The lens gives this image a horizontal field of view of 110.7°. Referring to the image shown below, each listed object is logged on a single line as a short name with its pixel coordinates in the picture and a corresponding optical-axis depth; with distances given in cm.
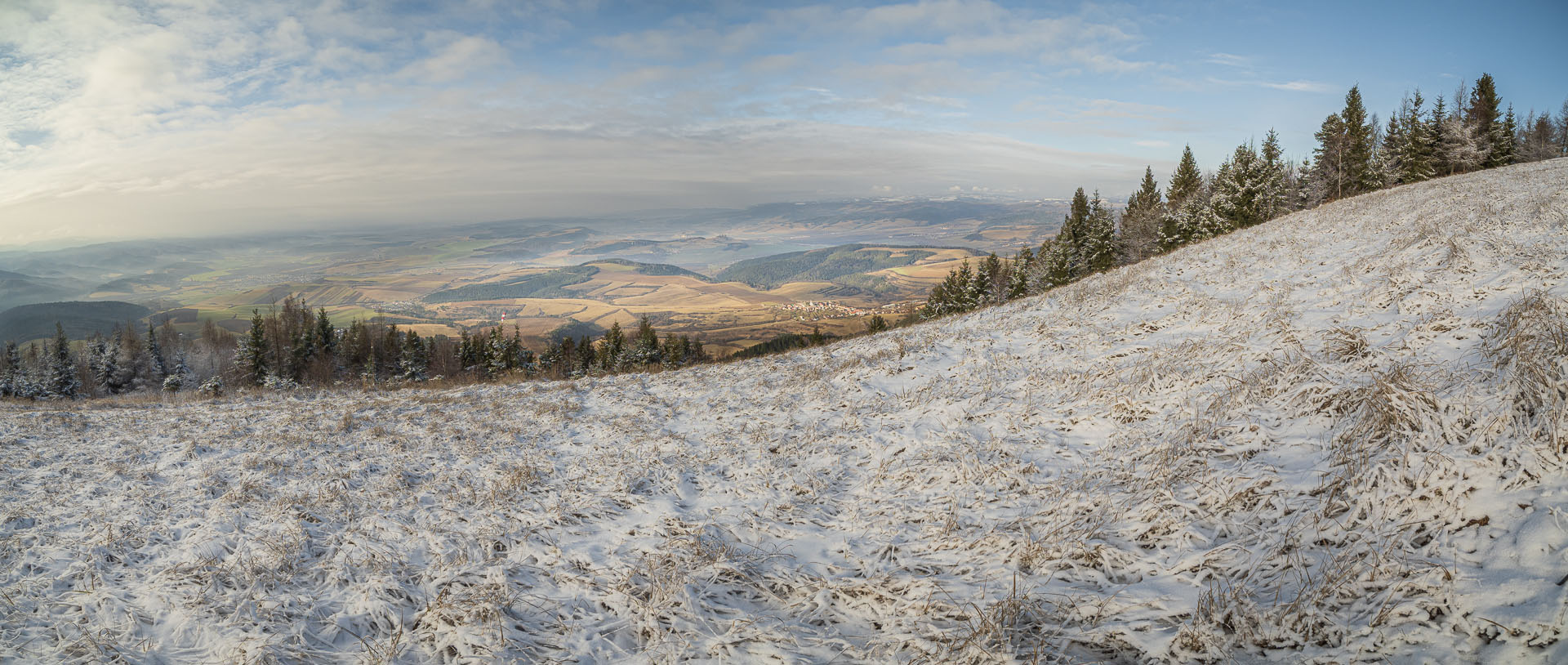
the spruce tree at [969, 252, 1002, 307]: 5869
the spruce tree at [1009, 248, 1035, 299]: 5766
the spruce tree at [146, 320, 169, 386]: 6062
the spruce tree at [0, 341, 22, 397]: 4722
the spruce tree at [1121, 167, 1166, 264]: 5928
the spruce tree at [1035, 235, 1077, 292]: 5542
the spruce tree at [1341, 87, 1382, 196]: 5059
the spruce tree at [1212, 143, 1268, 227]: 4734
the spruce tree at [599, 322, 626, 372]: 5552
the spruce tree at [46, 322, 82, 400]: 4972
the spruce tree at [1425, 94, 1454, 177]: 4872
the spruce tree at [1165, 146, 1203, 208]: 5691
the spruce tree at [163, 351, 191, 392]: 5167
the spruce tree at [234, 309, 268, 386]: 5359
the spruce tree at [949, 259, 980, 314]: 5884
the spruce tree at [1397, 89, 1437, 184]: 4756
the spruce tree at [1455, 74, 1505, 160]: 4778
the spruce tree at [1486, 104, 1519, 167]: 4884
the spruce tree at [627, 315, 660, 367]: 5434
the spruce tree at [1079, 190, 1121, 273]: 5656
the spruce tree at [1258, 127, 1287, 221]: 4834
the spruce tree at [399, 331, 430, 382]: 5666
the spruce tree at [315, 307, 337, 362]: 6366
